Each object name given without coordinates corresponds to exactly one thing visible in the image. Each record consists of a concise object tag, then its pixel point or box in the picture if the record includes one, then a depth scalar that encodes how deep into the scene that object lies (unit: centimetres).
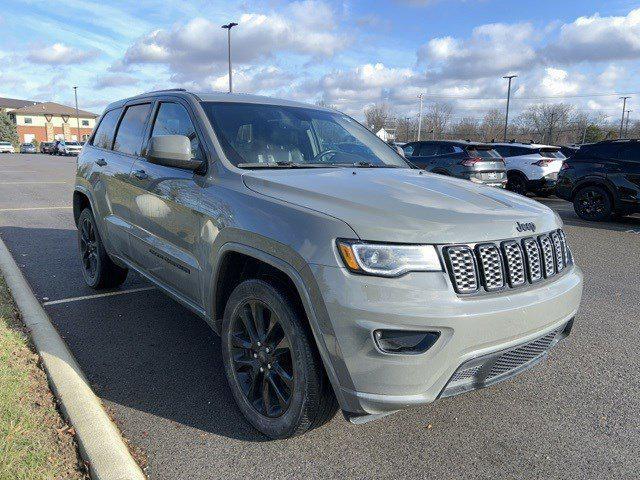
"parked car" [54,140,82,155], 5159
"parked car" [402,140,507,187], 1259
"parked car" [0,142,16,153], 6122
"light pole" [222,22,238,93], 2648
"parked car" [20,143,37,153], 6316
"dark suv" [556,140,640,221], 997
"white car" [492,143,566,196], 1371
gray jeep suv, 221
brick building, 9200
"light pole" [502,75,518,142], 4422
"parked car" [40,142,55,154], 5722
